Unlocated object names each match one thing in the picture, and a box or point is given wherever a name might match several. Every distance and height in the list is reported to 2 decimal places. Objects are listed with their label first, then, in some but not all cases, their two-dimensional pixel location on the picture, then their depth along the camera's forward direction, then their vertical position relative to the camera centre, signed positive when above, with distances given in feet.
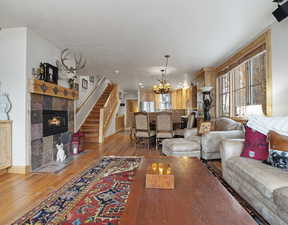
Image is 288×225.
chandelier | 20.45 +3.06
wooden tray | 4.40 -1.78
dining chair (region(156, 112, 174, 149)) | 15.92 -1.25
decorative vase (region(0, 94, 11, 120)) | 9.87 +0.45
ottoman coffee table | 2.99 -1.92
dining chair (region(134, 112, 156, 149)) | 16.26 -1.17
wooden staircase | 19.95 -1.68
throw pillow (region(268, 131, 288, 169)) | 5.67 -1.31
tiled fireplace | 10.50 -0.96
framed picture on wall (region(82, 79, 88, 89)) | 23.32 +4.18
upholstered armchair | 10.88 -1.69
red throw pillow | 6.70 -1.37
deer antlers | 13.03 +4.90
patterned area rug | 5.41 -3.38
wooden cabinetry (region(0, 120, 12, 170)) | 9.43 -1.71
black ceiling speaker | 7.30 +4.49
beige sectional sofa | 4.44 -2.19
